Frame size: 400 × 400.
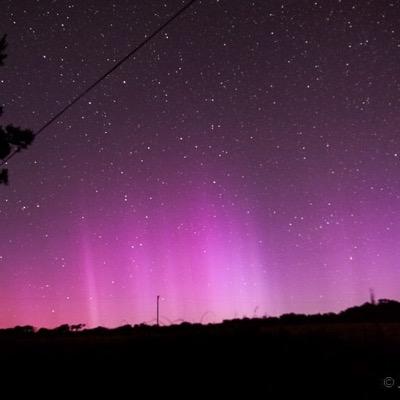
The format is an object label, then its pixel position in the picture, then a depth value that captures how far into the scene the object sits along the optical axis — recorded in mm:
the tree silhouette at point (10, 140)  17188
